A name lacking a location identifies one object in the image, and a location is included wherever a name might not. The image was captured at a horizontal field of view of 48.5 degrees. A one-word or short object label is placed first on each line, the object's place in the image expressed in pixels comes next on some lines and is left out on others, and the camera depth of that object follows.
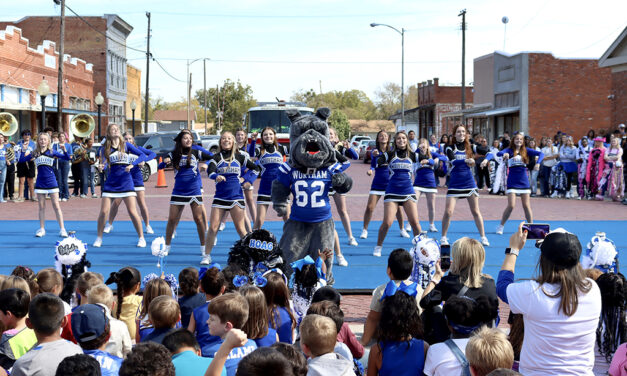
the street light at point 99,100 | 27.78
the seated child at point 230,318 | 3.75
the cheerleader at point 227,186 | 9.50
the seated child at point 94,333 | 3.60
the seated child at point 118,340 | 4.18
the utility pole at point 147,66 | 41.84
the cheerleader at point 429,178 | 11.41
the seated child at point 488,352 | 3.33
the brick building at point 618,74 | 24.39
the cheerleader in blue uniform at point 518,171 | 11.51
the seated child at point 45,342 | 3.42
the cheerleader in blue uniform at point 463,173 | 10.93
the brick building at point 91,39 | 46.62
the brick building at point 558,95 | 34.88
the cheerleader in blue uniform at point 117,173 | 10.65
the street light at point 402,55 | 46.03
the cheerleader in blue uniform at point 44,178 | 11.41
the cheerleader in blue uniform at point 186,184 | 9.86
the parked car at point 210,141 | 35.25
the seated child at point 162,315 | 4.11
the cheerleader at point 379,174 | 11.16
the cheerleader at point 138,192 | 10.90
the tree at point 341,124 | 72.06
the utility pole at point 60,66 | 25.72
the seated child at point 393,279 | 4.84
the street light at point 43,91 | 21.73
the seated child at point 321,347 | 3.49
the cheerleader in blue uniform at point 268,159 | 10.94
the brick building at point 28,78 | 29.36
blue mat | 9.10
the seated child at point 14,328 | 4.01
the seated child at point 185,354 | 3.51
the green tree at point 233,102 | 68.19
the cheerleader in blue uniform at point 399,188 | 10.06
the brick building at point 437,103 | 57.75
